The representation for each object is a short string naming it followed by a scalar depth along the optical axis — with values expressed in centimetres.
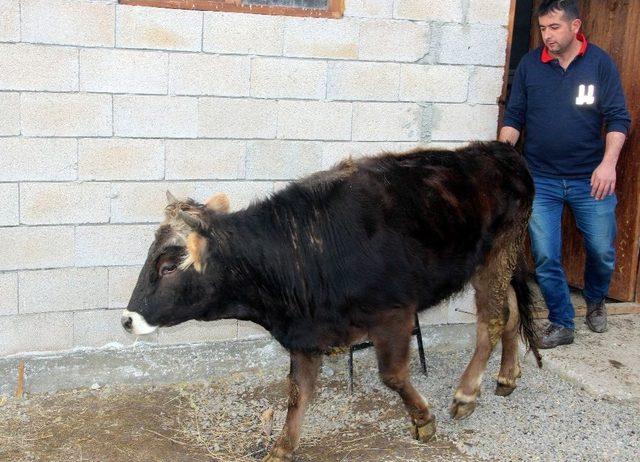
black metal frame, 471
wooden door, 590
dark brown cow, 359
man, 510
